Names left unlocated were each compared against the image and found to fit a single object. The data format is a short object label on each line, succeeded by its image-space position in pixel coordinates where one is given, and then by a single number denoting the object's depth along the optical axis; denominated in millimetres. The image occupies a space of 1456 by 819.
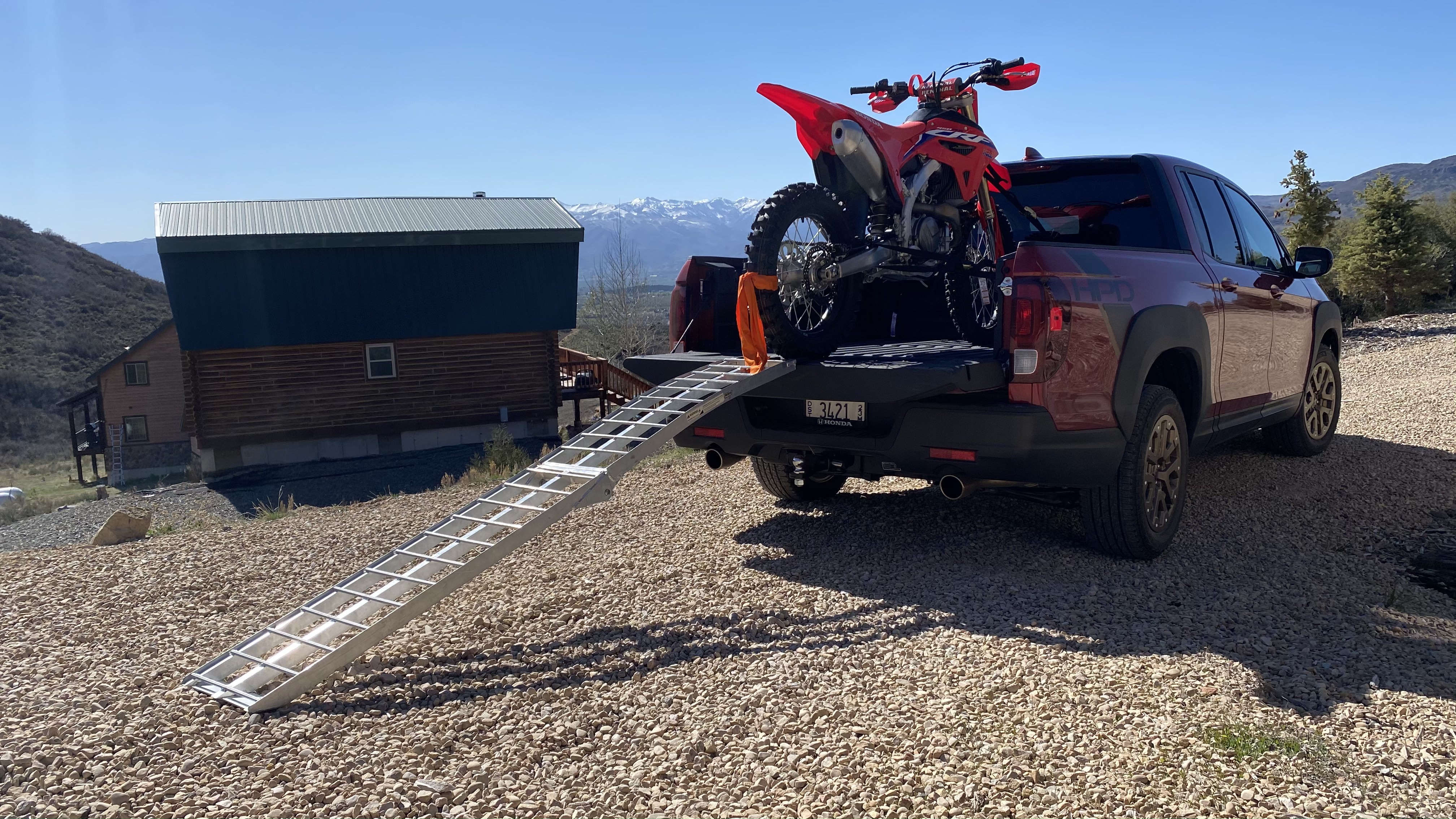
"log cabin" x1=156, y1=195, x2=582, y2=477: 21672
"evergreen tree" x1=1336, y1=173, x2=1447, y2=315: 20906
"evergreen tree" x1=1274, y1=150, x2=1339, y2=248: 22594
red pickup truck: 4383
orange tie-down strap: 4711
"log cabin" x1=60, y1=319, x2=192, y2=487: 28453
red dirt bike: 4812
